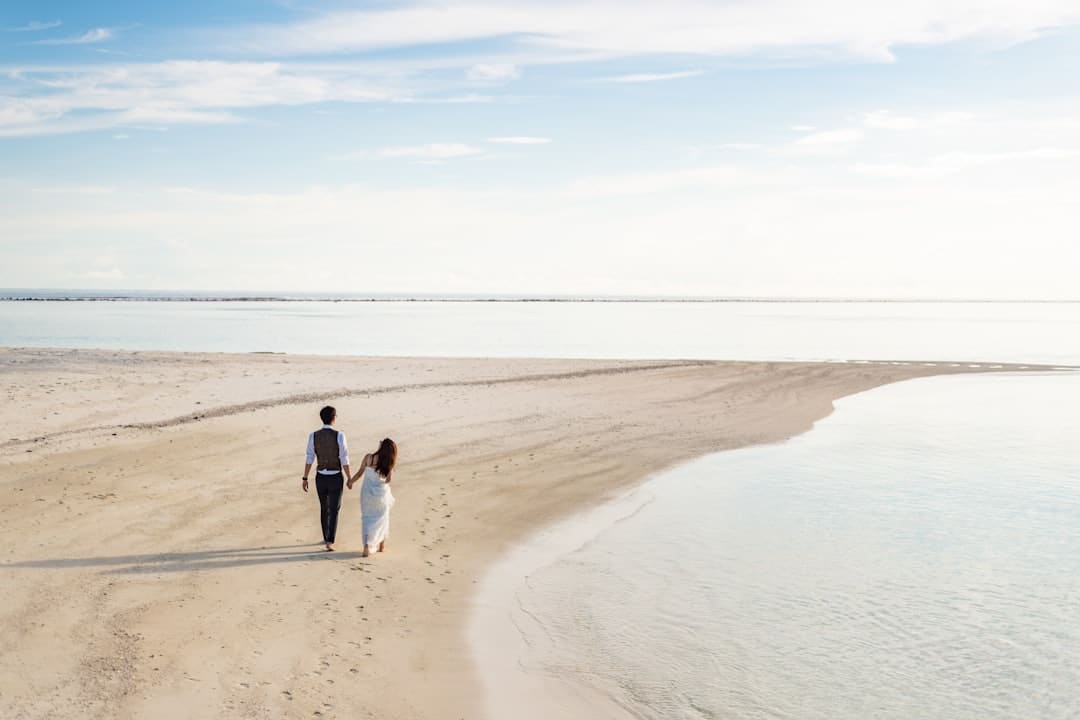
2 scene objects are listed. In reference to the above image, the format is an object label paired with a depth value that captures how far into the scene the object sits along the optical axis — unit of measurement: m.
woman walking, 13.31
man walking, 13.51
